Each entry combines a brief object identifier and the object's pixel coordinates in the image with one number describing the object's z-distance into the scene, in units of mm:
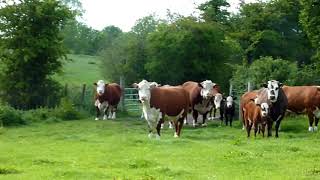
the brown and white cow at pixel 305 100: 23094
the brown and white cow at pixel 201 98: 26391
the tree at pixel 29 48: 30734
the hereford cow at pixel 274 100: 20891
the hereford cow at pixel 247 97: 22188
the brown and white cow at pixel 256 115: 19797
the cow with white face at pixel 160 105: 19403
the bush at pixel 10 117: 25888
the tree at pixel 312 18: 32031
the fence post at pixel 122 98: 33831
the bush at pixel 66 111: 29203
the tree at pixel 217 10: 48391
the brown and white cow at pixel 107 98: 29436
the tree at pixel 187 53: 33781
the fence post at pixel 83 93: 32881
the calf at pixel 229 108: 26312
